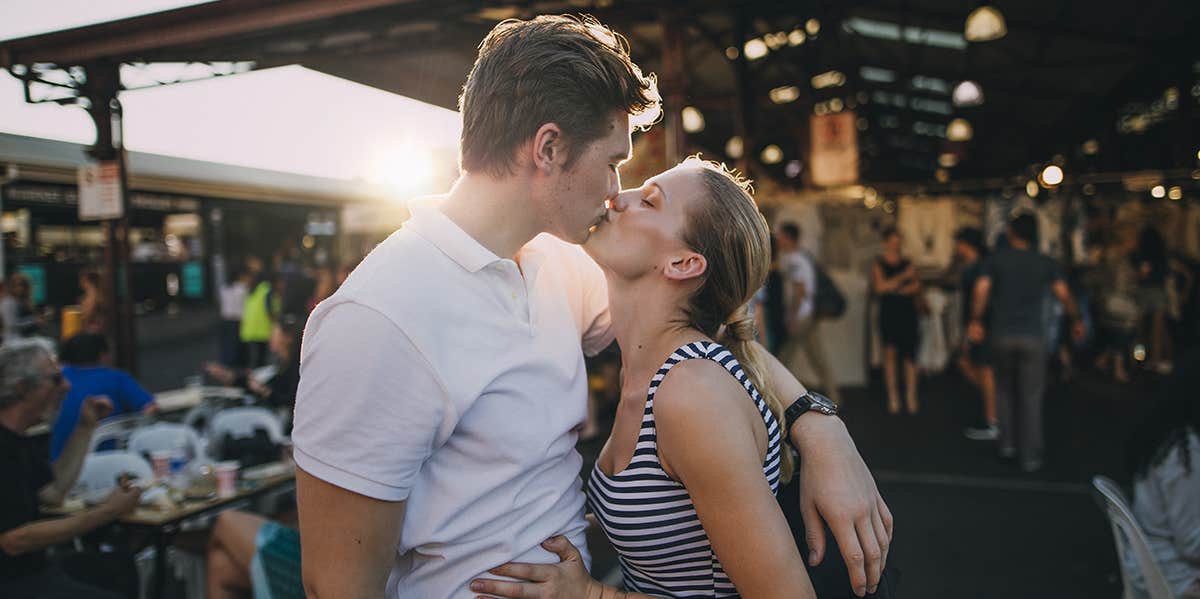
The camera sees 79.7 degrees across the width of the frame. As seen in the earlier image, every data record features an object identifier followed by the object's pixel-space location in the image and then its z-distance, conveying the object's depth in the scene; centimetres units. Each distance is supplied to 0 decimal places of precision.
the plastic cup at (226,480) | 368
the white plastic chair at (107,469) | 411
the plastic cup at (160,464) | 379
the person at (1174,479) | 254
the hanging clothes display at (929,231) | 1230
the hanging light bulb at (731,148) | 1402
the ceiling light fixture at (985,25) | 646
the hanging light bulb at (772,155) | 1663
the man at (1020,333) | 601
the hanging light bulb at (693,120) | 1068
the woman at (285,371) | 585
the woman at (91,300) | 880
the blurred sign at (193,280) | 2166
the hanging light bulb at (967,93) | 910
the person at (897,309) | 820
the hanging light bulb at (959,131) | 1322
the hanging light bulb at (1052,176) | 1137
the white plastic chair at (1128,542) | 218
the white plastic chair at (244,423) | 545
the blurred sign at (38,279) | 1546
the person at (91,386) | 439
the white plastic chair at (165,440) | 482
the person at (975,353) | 699
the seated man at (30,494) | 275
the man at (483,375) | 109
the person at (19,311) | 896
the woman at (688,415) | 120
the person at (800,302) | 793
